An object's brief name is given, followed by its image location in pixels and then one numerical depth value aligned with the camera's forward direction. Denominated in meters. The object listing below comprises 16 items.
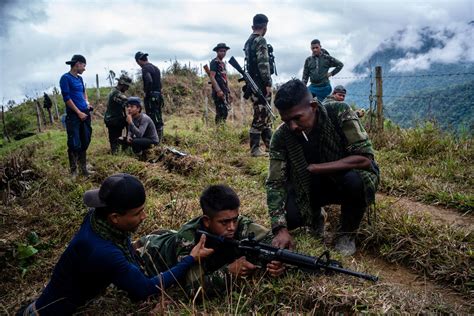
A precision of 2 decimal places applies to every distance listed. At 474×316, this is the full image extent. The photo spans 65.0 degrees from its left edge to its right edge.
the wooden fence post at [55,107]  17.06
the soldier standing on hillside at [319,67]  7.45
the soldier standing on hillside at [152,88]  7.67
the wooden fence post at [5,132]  15.13
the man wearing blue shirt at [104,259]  2.17
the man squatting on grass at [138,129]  6.73
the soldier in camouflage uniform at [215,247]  2.41
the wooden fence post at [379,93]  7.03
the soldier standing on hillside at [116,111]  7.03
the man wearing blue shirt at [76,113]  5.77
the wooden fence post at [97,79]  18.17
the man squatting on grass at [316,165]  2.83
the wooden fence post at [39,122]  15.62
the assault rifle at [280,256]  2.12
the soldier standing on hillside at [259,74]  6.12
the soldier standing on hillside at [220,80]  8.15
